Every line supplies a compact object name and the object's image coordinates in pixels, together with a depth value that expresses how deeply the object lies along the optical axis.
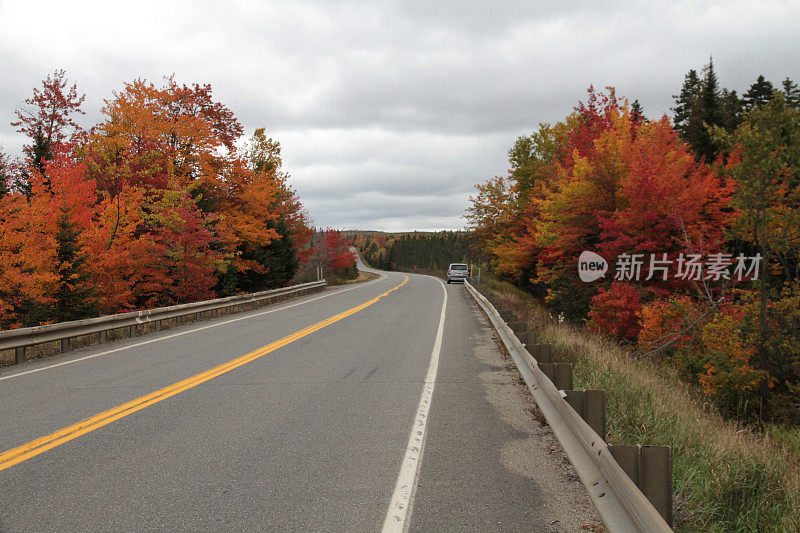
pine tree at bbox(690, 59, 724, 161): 38.16
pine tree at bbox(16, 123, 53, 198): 28.97
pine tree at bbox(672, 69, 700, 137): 50.09
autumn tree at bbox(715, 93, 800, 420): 10.89
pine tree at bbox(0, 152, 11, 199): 21.51
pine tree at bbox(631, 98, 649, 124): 50.40
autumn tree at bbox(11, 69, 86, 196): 31.77
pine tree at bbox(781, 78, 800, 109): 38.08
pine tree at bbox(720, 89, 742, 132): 38.72
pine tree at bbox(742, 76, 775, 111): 40.75
